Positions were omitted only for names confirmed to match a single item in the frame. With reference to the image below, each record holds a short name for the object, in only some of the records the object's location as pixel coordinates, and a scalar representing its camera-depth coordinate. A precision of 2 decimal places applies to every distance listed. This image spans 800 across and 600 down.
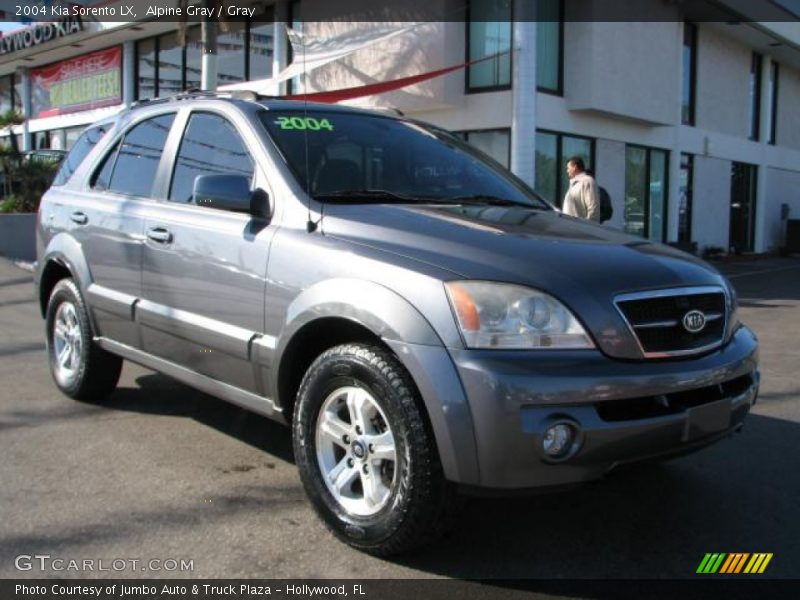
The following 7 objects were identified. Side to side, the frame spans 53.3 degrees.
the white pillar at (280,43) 16.67
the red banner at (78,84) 21.92
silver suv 2.79
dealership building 14.13
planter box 13.53
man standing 10.18
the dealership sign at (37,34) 20.96
